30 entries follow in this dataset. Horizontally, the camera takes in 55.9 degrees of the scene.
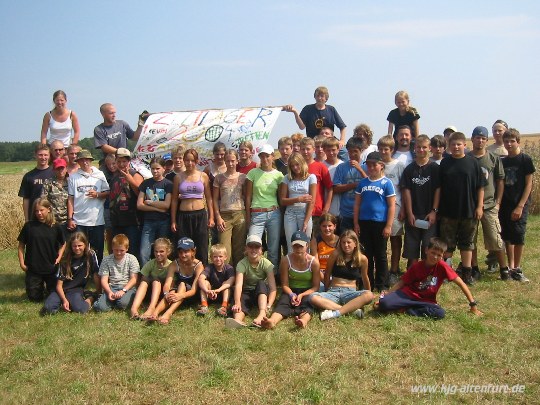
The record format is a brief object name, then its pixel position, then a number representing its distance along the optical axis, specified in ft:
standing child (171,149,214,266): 23.53
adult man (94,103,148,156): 27.91
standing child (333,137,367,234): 23.73
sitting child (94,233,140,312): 22.48
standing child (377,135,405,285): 23.79
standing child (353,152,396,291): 22.63
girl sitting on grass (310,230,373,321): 20.44
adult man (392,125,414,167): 24.73
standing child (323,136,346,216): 24.29
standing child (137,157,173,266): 23.89
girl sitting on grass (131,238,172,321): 21.74
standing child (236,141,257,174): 24.75
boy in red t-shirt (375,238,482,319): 20.02
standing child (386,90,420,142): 28.76
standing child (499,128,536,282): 25.11
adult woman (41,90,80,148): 28.71
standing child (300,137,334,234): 23.76
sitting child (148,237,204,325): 21.40
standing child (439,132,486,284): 23.18
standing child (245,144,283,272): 23.39
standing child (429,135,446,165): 25.04
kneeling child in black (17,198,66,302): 23.94
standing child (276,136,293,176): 25.81
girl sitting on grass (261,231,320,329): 20.63
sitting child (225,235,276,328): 21.04
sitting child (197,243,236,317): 21.50
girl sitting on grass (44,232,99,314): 22.36
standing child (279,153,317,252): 22.71
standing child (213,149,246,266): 23.86
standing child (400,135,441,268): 23.43
